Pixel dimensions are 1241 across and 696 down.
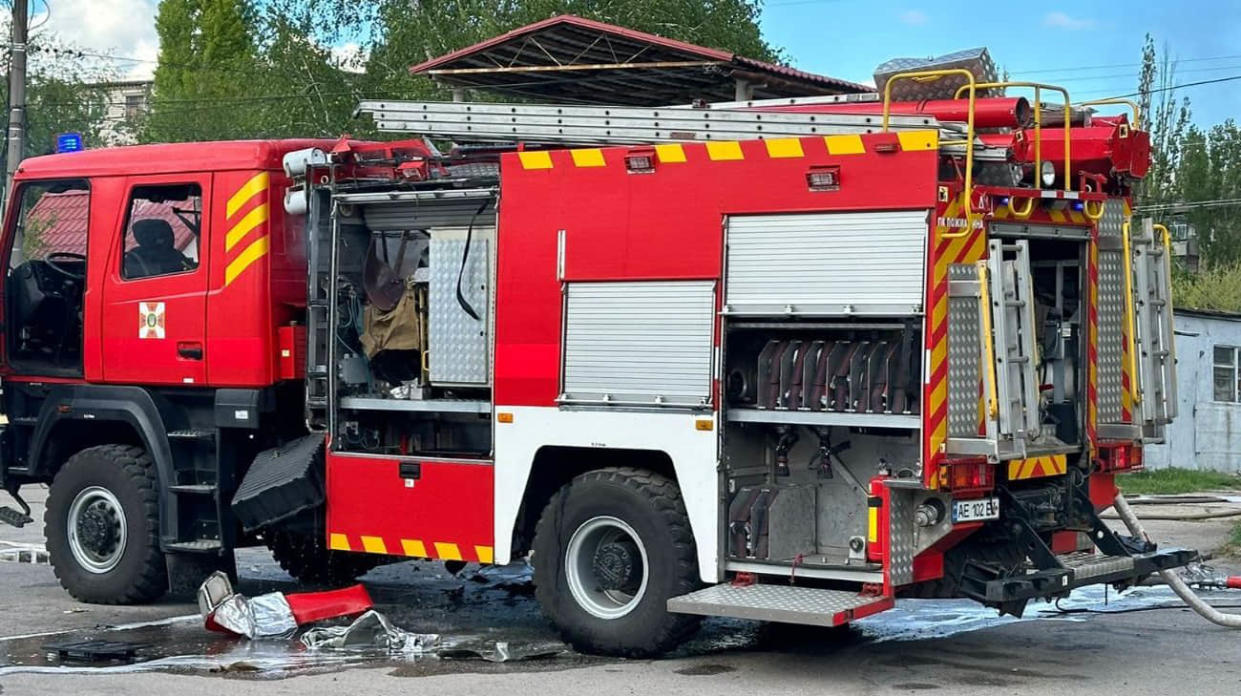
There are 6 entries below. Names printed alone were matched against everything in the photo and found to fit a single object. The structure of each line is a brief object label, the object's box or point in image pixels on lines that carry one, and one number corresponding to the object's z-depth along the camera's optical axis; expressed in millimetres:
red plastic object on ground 10062
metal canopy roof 17734
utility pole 22766
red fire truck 8266
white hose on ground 9469
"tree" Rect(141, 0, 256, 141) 49219
